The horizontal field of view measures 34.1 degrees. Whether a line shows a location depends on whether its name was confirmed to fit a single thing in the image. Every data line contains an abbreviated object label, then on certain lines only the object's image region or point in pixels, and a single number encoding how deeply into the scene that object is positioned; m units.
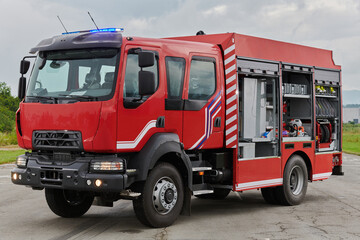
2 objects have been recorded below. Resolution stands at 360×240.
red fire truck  8.09
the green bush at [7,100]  70.56
